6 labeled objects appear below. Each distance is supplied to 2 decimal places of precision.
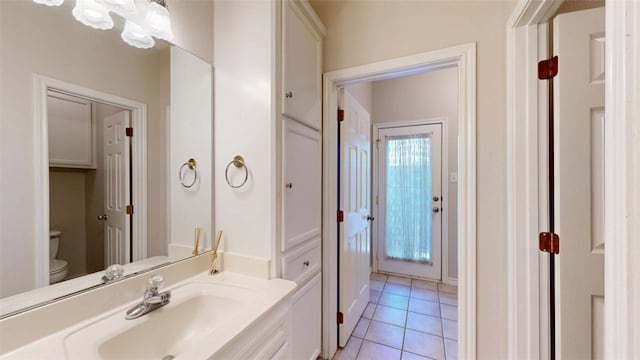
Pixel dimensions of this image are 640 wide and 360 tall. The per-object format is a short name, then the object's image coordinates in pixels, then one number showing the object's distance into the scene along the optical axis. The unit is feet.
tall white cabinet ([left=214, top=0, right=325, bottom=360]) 4.00
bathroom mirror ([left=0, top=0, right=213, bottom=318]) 2.42
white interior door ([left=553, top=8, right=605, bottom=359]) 3.32
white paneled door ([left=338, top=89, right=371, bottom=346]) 6.06
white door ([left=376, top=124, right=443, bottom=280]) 9.91
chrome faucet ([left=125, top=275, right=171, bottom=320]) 2.86
